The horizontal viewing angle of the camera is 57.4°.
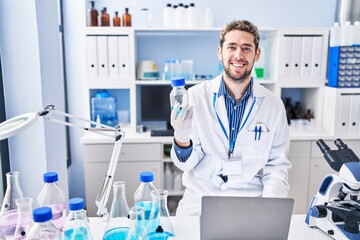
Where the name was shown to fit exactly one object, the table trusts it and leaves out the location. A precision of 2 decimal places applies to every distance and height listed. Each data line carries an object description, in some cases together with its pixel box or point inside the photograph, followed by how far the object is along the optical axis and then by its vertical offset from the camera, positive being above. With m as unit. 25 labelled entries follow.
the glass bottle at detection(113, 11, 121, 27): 2.83 +0.39
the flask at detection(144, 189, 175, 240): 1.04 -0.49
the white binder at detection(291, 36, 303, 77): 2.80 +0.09
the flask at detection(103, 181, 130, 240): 1.04 -0.48
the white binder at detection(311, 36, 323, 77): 2.81 +0.09
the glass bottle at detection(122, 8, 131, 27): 2.83 +0.41
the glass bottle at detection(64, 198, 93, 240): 0.91 -0.44
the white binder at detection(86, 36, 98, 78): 2.71 +0.09
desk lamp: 0.97 -0.25
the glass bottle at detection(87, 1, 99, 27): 2.77 +0.42
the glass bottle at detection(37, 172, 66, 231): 1.04 -0.42
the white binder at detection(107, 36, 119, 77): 2.73 +0.09
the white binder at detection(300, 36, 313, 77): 2.81 +0.09
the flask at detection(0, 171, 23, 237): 1.04 -0.45
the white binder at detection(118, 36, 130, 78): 2.73 +0.09
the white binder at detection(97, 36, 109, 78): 2.72 +0.09
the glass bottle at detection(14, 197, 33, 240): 0.99 -0.45
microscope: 1.12 -0.49
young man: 1.73 -0.37
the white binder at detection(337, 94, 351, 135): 2.75 -0.39
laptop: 0.99 -0.45
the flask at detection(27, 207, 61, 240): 0.83 -0.41
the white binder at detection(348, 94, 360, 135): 2.77 -0.40
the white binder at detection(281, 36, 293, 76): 2.80 +0.09
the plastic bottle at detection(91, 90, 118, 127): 3.01 -0.37
